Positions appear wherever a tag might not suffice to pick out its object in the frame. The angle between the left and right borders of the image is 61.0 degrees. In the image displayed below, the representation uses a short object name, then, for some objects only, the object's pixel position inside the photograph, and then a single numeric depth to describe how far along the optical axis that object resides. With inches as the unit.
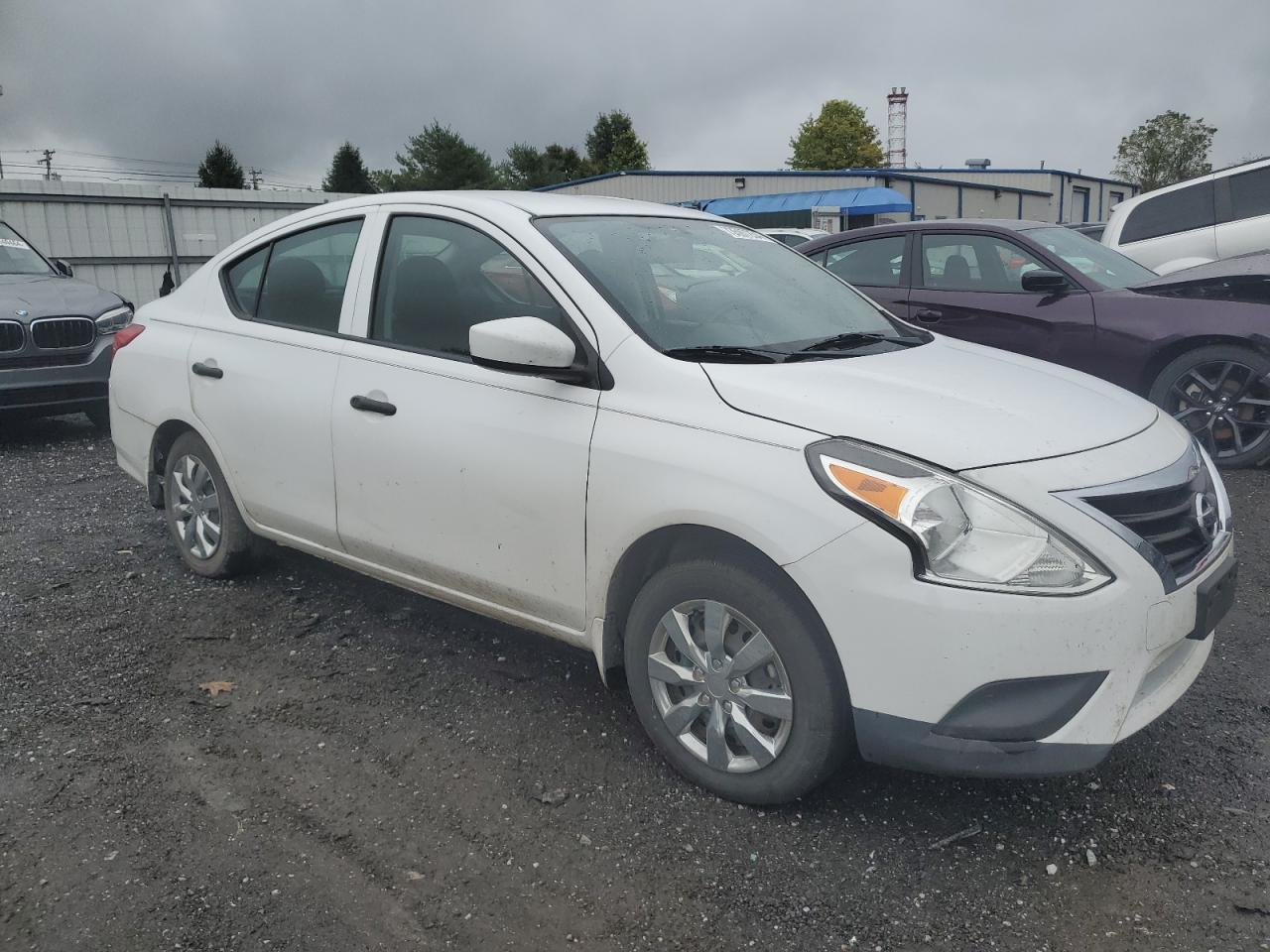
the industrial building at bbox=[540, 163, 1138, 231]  1531.7
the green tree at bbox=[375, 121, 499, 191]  3144.7
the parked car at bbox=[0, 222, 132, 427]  323.0
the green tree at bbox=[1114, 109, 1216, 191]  2522.1
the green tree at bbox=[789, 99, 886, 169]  3243.1
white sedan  101.3
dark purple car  260.1
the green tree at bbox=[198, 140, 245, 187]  3031.5
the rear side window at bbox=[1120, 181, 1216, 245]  366.9
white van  359.6
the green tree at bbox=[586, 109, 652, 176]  3230.8
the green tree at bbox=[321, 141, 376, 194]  3144.7
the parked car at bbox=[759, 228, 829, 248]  744.9
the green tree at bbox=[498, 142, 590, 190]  3243.1
